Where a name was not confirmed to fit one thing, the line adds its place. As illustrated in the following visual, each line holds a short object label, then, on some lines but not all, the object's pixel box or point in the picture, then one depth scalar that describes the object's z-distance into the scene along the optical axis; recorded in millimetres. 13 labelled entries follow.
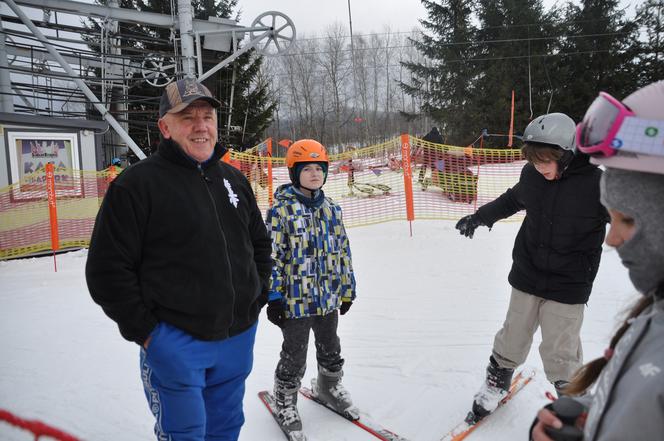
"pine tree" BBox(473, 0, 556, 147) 26278
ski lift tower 10219
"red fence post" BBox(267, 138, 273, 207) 10789
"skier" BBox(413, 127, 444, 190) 12422
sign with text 8961
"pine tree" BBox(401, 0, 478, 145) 28109
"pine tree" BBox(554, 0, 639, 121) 27203
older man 1811
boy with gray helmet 2621
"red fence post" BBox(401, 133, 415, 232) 8938
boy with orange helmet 2818
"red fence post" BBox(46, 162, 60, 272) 7957
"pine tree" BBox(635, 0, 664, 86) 27344
